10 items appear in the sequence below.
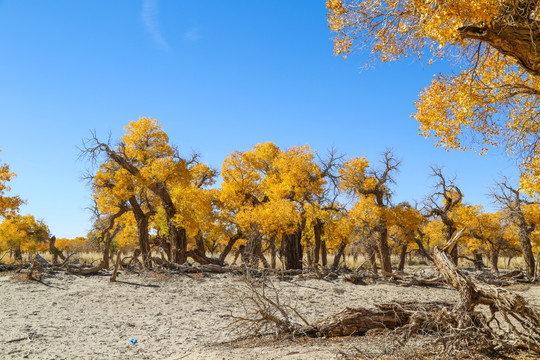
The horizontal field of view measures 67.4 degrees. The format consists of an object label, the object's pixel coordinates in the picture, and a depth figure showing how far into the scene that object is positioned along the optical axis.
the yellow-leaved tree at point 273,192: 20.30
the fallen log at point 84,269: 15.40
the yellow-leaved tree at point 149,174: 19.58
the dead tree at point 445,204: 25.30
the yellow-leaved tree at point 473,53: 6.91
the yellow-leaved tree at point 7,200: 23.84
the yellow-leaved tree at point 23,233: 32.78
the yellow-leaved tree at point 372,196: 23.03
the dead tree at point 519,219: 22.47
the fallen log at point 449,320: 5.65
